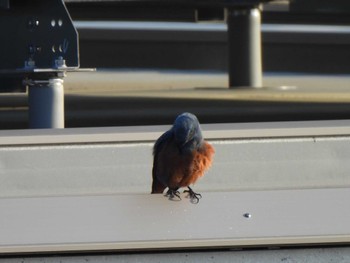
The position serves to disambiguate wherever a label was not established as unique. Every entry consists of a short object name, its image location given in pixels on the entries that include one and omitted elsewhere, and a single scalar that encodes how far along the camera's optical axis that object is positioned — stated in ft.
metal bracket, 53.72
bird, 28.07
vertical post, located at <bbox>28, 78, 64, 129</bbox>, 54.24
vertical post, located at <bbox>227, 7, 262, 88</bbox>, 104.22
